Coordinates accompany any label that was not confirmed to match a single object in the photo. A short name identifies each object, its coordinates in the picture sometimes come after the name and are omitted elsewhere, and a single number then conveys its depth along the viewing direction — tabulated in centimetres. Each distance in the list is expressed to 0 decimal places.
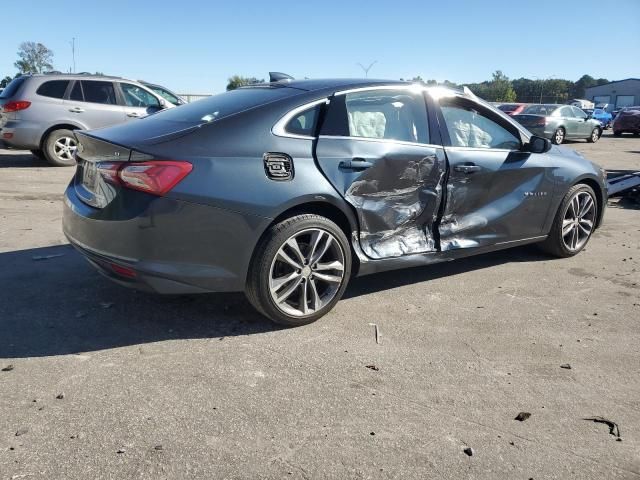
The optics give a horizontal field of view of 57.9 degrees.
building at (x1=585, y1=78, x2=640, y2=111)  8081
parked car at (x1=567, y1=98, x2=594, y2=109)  4639
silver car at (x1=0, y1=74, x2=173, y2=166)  1046
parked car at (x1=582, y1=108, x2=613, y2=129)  3862
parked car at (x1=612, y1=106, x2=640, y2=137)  2786
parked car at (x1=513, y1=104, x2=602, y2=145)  2127
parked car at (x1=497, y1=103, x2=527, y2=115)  2224
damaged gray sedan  343
